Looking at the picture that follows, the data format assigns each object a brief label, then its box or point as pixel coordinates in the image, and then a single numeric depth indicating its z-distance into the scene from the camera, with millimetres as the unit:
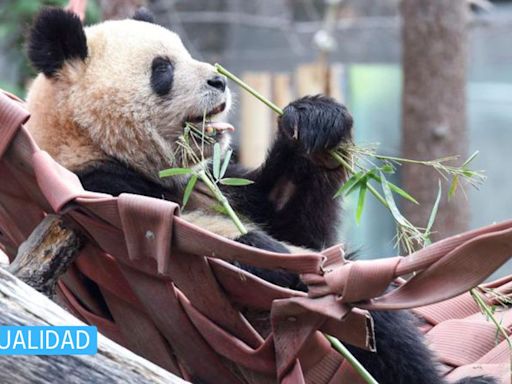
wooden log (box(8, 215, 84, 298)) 4242
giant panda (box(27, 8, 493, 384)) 5727
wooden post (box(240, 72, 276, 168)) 16500
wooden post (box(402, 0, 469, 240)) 11180
